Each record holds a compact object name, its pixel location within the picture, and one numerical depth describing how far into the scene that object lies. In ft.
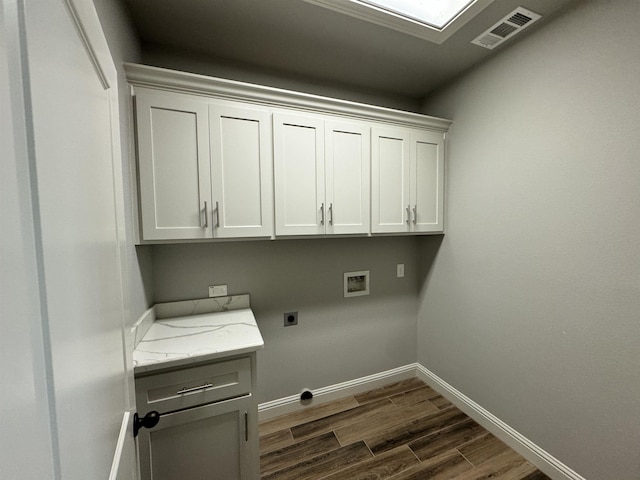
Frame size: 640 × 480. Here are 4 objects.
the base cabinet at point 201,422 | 3.77
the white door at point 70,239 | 0.96
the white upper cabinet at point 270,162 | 4.56
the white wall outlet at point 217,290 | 5.92
